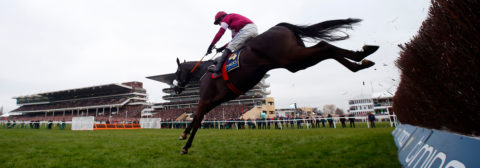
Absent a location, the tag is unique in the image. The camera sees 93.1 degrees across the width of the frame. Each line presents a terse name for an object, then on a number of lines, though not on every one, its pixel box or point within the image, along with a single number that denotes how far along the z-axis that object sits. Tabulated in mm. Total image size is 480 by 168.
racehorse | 3111
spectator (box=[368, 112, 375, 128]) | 16541
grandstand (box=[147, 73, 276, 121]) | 40625
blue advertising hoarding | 1600
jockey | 3850
